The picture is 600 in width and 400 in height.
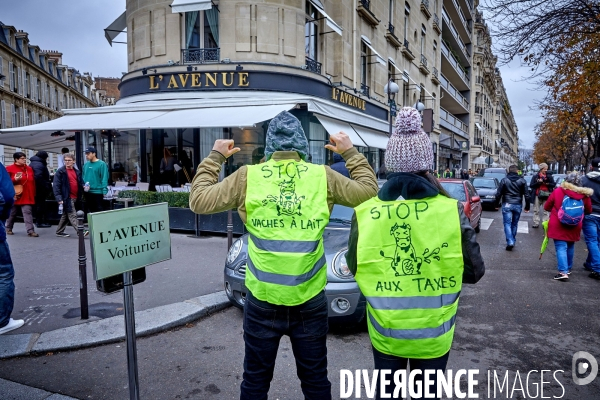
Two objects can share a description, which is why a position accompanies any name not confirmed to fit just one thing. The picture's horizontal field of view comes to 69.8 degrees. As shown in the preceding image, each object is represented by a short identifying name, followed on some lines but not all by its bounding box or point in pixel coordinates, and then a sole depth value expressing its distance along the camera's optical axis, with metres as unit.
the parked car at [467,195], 10.17
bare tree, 8.47
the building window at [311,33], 15.15
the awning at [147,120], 10.84
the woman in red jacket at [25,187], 9.68
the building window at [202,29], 13.76
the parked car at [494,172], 24.75
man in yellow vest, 2.35
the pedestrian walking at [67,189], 9.52
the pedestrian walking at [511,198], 9.20
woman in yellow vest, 2.08
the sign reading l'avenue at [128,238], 2.63
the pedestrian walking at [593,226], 6.91
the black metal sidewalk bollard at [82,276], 4.74
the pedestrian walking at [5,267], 4.32
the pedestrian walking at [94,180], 10.23
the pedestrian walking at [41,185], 11.05
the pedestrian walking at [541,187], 12.98
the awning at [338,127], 12.43
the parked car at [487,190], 18.36
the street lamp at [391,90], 13.57
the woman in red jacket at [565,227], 6.70
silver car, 4.34
